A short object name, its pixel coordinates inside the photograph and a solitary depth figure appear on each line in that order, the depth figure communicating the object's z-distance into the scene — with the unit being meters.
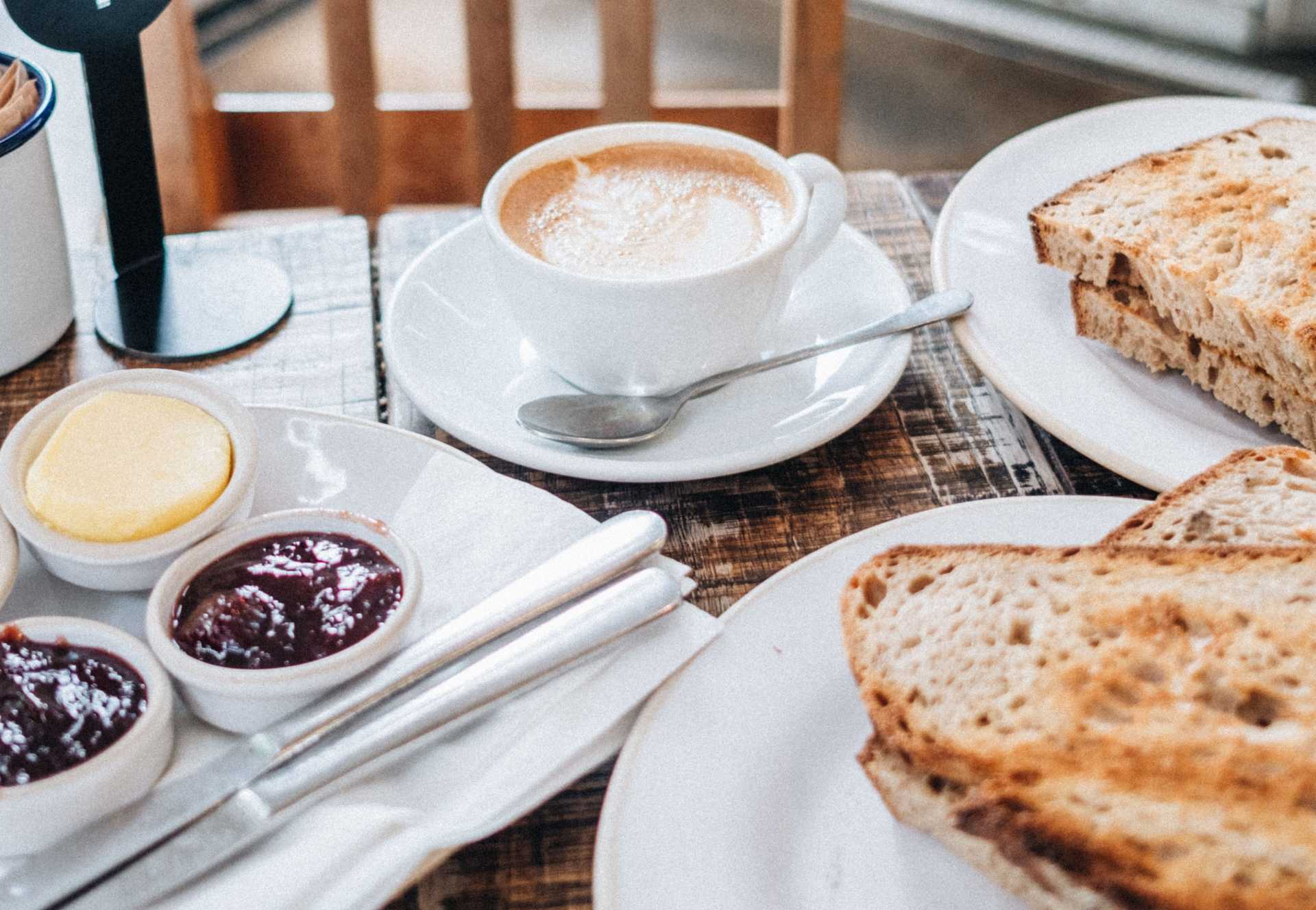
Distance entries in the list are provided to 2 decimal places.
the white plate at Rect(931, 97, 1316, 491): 0.51
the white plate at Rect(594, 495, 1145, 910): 0.41
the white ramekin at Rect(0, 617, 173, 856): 0.40
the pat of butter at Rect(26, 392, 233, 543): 0.46
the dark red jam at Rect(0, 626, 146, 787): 0.41
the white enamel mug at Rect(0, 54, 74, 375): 0.54
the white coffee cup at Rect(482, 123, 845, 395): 0.51
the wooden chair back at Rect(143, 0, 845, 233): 0.87
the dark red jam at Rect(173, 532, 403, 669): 0.44
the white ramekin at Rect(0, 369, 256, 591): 0.46
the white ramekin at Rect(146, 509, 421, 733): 0.43
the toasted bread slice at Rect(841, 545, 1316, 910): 0.39
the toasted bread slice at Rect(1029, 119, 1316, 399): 0.52
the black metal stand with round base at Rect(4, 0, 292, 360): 0.56
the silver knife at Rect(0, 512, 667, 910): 0.40
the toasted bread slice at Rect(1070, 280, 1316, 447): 0.52
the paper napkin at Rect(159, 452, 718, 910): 0.40
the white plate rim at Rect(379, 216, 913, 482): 0.50
